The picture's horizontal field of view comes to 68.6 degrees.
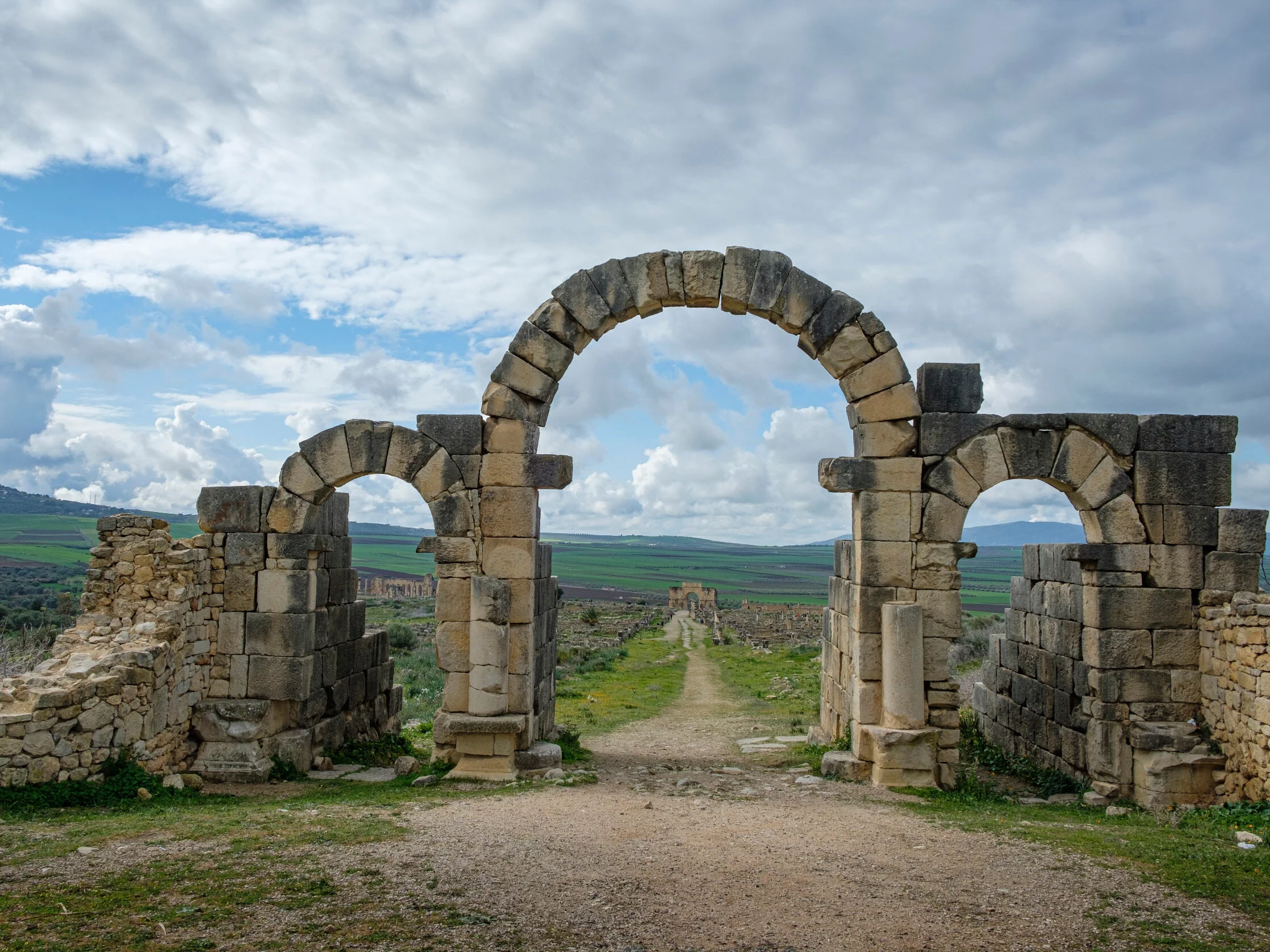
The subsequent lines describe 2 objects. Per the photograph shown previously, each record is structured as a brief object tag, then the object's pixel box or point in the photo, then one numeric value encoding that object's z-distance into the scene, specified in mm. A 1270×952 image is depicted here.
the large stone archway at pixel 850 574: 10555
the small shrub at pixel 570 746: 12125
